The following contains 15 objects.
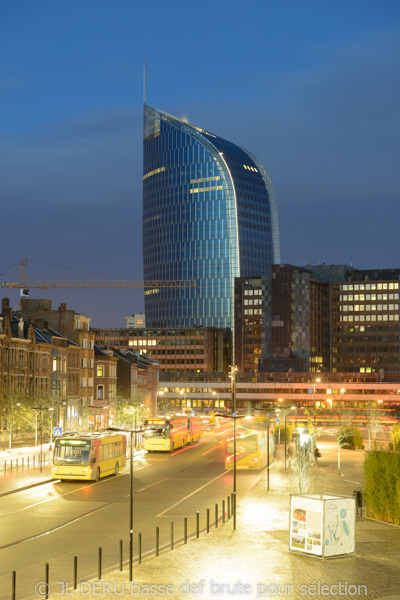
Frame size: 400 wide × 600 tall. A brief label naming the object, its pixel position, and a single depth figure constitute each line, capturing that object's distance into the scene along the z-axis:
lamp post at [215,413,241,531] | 37.81
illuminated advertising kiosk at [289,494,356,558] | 32.16
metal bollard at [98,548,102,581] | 27.76
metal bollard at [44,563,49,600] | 25.03
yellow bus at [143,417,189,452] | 84.12
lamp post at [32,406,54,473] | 90.28
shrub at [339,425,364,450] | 93.69
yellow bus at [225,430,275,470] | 68.94
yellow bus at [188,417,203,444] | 100.54
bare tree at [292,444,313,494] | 44.03
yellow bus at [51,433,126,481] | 57.16
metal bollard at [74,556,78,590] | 26.30
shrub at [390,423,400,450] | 73.38
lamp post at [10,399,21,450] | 87.85
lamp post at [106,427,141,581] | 27.53
